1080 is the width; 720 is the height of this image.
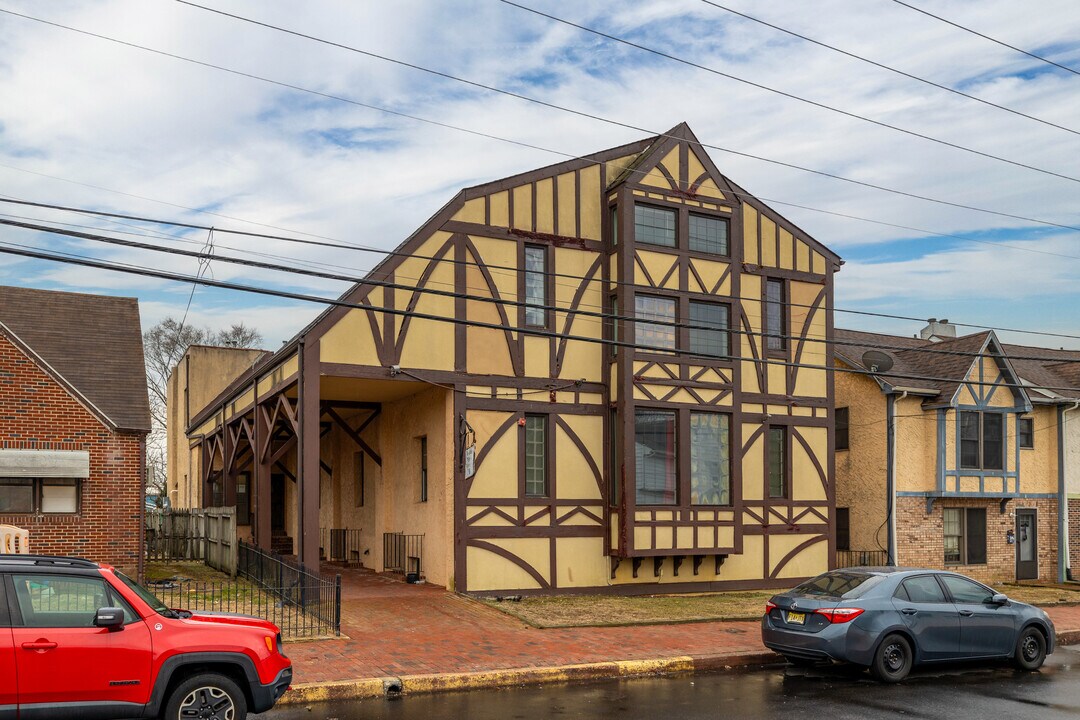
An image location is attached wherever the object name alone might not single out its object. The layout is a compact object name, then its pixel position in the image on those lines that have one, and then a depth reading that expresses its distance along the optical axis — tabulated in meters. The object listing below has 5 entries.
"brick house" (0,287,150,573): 18.11
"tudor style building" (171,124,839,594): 20.11
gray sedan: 13.52
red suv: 8.66
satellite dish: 26.36
